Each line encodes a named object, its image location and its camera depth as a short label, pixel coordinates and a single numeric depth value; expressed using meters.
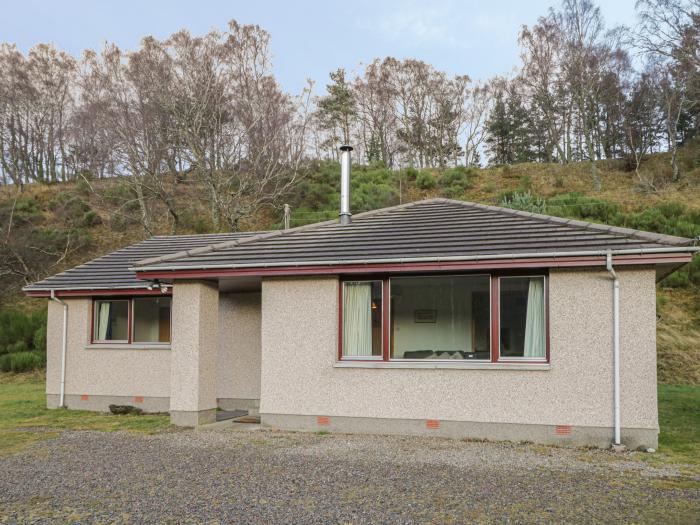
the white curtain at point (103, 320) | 14.27
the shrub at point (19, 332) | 22.77
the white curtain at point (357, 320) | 10.48
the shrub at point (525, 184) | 30.83
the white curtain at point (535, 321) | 9.57
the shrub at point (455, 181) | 32.31
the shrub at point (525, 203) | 22.58
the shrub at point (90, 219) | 34.03
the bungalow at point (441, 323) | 9.09
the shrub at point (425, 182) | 33.97
